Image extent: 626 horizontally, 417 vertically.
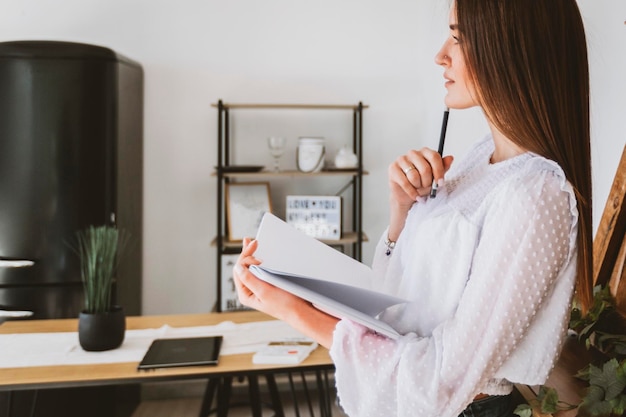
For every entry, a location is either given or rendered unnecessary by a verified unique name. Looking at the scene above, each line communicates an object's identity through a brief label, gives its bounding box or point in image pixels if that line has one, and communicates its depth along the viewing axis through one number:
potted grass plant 1.86
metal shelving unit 3.35
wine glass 3.41
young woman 0.81
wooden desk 1.64
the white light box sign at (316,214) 3.47
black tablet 1.76
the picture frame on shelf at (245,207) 3.46
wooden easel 1.27
